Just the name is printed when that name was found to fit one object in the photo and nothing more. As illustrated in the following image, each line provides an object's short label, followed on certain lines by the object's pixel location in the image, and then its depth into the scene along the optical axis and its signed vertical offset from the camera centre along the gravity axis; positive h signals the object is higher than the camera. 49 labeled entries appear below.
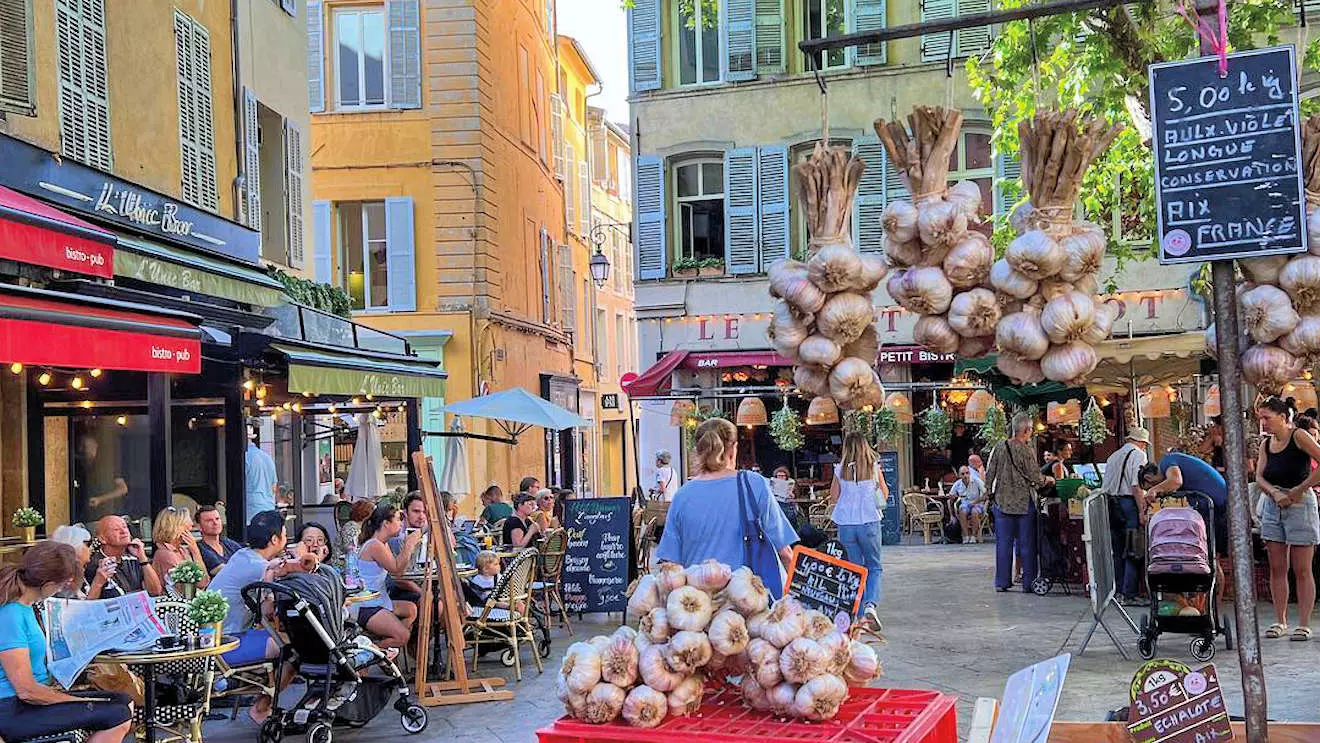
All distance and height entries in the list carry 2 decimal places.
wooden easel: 8.88 -1.30
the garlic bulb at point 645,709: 4.14 -0.88
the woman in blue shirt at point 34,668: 5.96 -1.03
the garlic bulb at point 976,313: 4.43 +0.23
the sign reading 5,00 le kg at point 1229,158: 4.16 +0.65
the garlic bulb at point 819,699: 4.11 -0.86
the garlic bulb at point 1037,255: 4.30 +0.39
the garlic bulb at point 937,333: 4.50 +0.18
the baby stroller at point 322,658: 7.68 -1.36
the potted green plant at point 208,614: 7.12 -0.99
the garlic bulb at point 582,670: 4.22 -0.78
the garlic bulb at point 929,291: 4.46 +0.31
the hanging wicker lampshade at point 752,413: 19.78 -0.23
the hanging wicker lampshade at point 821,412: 16.35 -0.20
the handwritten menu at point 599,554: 12.20 -1.28
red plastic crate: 4.06 -0.94
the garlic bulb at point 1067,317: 4.32 +0.21
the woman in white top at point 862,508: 11.20 -0.88
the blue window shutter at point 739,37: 24.38 +6.02
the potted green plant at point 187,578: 7.59 -0.86
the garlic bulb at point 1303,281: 4.18 +0.29
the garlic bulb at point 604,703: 4.18 -0.87
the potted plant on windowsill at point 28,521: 11.07 -0.79
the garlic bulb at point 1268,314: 4.20 +0.19
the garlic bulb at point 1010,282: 4.38 +0.32
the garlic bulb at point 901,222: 4.54 +0.53
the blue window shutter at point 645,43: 24.77 +6.07
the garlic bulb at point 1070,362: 4.35 +0.08
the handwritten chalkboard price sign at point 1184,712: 4.11 -0.93
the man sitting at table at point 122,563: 8.54 -0.88
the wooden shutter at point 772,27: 24.33 +6.15
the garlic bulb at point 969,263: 4.45 +0.39
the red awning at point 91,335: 7.34 +0.45
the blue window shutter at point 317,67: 23.77 +5.59
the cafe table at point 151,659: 6.79 -1.15
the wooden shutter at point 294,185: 17.77 +2.77
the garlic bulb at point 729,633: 4.26 -0.69
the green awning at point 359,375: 11.80 +0.29
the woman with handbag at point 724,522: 6.54 -0.56
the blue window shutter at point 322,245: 23.27 +2.63
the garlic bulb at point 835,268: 4.55 +0.39
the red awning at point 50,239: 8.29 +1.07
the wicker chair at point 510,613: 9.99 -1.47
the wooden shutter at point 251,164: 16.00 +2.74
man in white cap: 11.84 -0.97
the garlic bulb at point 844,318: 4.59 +0.24
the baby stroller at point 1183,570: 9.38 -1.20
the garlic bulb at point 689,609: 4.25 -0.62
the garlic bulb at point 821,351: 4.60 +0.14
